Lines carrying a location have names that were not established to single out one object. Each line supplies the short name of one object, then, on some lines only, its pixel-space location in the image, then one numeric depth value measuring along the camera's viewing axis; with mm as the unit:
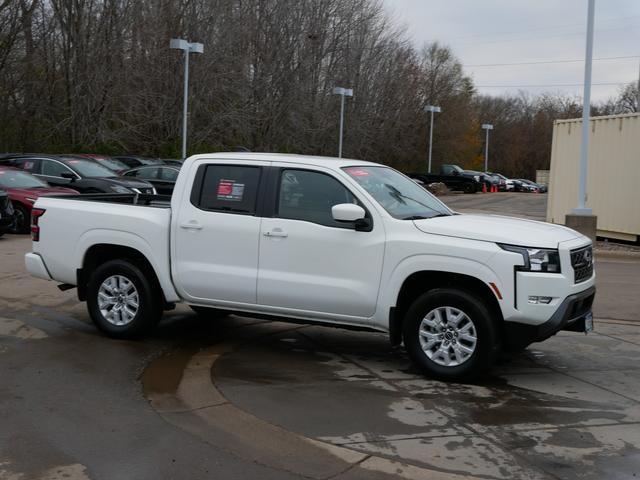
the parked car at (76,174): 20938
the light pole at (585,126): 17859
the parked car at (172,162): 29212
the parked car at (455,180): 49462
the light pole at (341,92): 45250
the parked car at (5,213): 16531
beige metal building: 18281
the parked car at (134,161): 31312
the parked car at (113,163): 26050
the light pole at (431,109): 56781
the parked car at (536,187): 70500
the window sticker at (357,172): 7263
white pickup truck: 6473
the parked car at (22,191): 17922
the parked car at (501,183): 61616
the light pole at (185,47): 30969
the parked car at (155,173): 25328
